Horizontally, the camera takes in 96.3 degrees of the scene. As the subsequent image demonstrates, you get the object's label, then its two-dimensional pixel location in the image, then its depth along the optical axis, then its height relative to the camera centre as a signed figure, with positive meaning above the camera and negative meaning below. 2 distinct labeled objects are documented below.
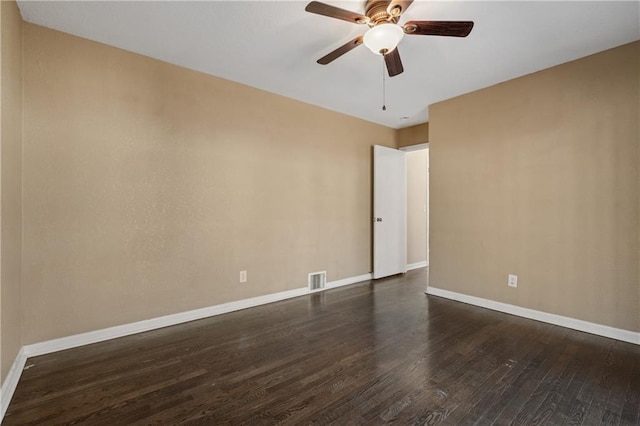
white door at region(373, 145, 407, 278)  4.66 +0.01
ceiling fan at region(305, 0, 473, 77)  1.80 +1.22
